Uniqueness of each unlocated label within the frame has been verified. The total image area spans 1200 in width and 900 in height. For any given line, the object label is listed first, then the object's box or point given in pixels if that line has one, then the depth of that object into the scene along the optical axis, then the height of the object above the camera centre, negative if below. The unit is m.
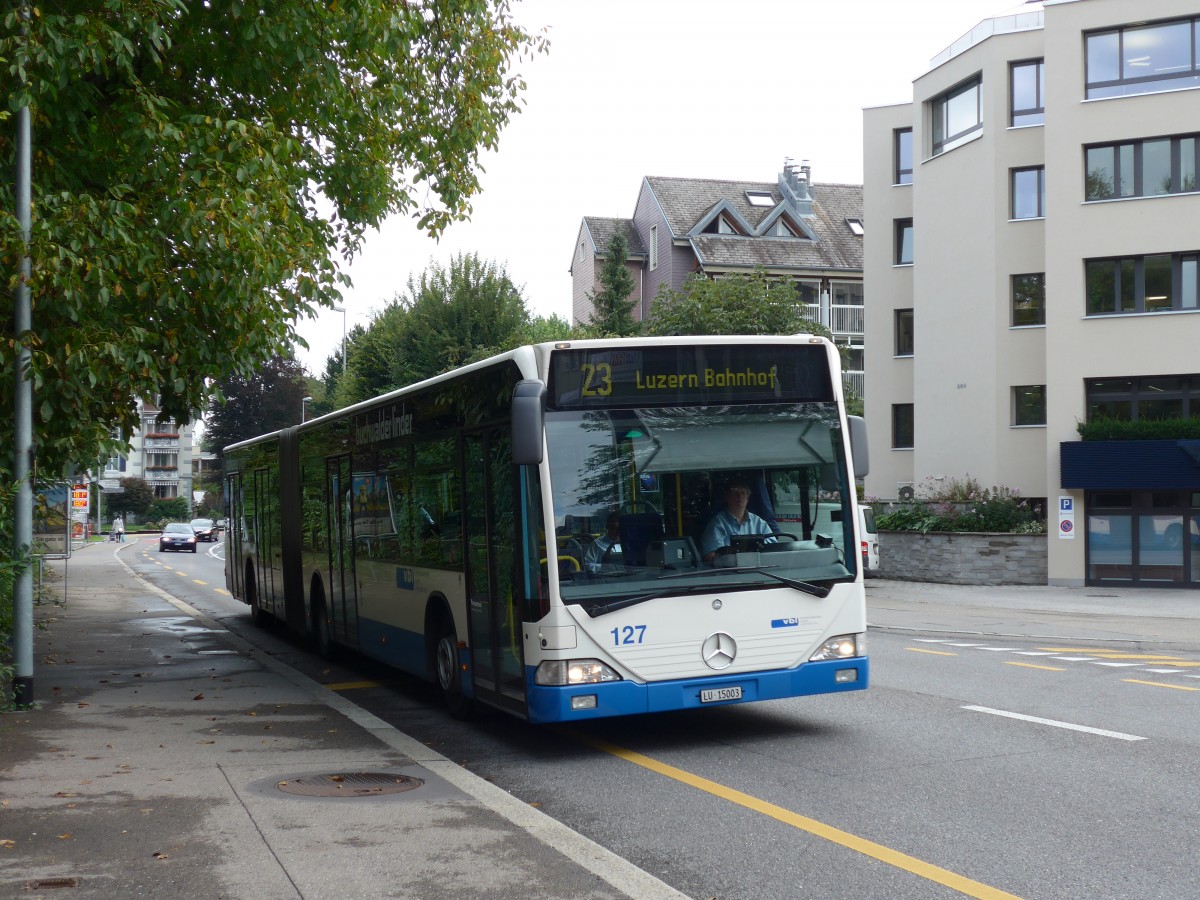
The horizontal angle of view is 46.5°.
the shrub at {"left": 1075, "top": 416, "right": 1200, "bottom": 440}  30.45 +1.13
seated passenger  8.81 -0.39
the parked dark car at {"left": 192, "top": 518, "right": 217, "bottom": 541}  82.94 -2.14
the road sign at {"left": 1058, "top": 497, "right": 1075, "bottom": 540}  31.69 -0.82
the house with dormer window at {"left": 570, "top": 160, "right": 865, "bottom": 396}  60.78 +11.12
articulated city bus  8.77 -0.26
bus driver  9.05 -0.23
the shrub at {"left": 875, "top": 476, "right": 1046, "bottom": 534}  33.06 -0.72
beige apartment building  31.22 +4.84
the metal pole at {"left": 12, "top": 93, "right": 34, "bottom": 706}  10.46 +0.30
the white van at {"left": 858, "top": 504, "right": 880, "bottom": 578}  30.69 -1.29
